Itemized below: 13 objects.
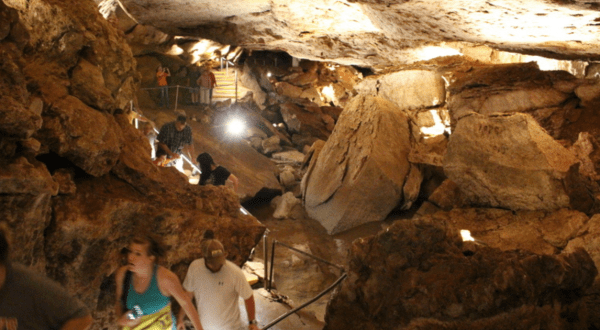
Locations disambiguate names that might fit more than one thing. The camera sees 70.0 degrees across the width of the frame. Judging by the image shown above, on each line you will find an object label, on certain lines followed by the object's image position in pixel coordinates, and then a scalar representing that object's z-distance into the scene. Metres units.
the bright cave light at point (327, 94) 19.97
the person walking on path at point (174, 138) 6.41
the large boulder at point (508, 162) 6.48
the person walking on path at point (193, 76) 16.64
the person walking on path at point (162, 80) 12.99
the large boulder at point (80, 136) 3.82
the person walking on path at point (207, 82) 14.56
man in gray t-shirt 1.92
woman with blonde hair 2.79
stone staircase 16.69
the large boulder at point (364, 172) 9.30
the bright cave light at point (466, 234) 6.46
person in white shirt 2.93
